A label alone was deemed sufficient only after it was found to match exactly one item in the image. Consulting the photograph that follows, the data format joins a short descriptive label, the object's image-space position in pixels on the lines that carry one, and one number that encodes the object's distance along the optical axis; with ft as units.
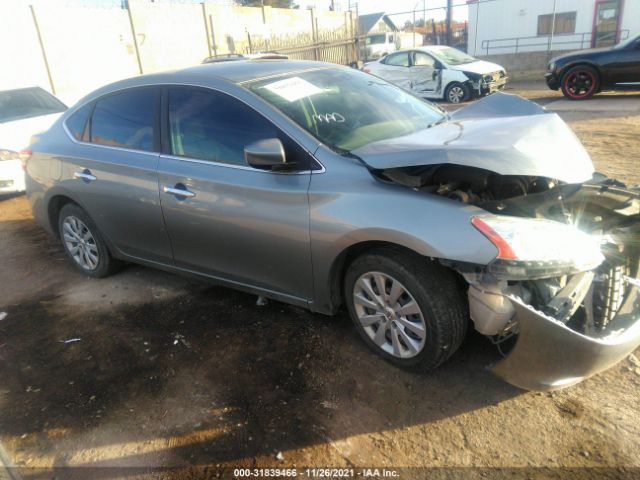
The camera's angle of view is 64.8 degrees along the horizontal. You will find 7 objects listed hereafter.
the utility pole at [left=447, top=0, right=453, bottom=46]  75.66
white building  73.20
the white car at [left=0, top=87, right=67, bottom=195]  23.18
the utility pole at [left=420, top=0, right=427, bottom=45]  78.38
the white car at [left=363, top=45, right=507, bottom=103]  42.01
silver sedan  7.92
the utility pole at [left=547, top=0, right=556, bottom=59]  65.31
